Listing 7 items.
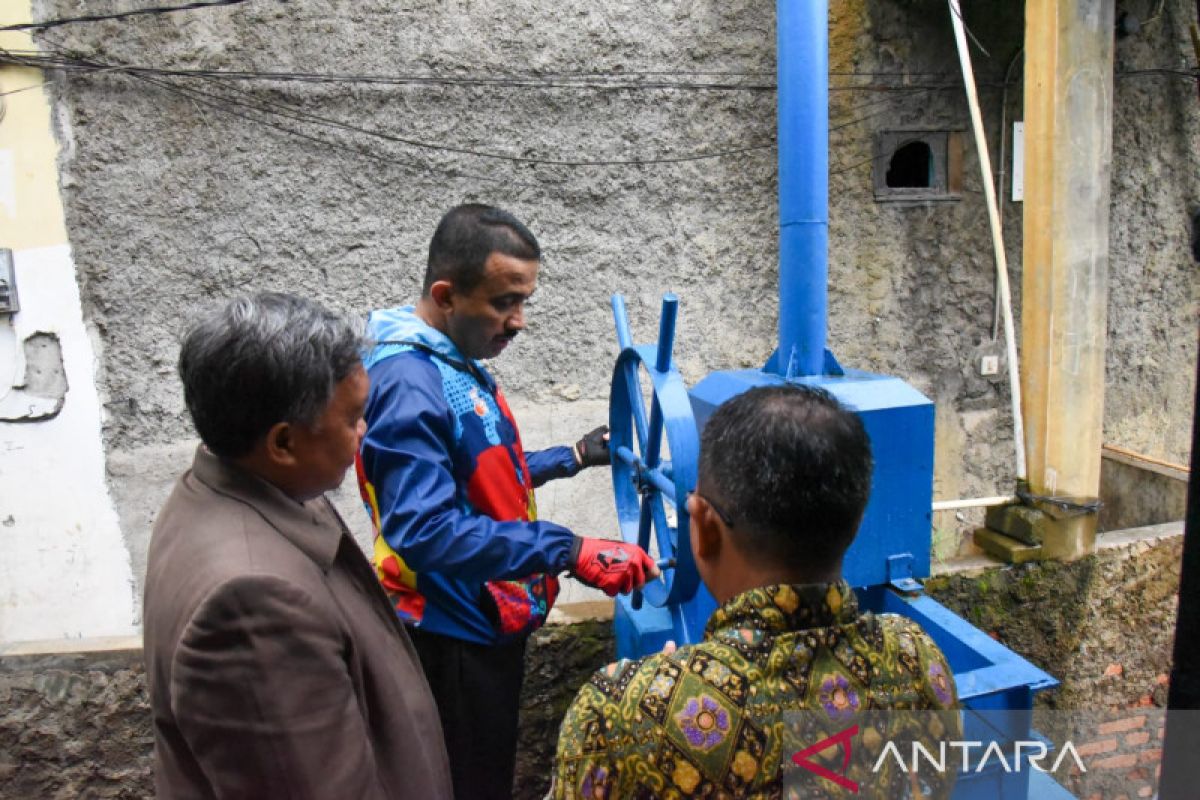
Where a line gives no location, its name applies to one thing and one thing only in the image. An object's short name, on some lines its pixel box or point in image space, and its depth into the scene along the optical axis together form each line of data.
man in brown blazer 0.94
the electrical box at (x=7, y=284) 3.27
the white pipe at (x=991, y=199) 3.38
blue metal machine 1.72
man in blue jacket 1.58
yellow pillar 3.16
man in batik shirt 0.87
